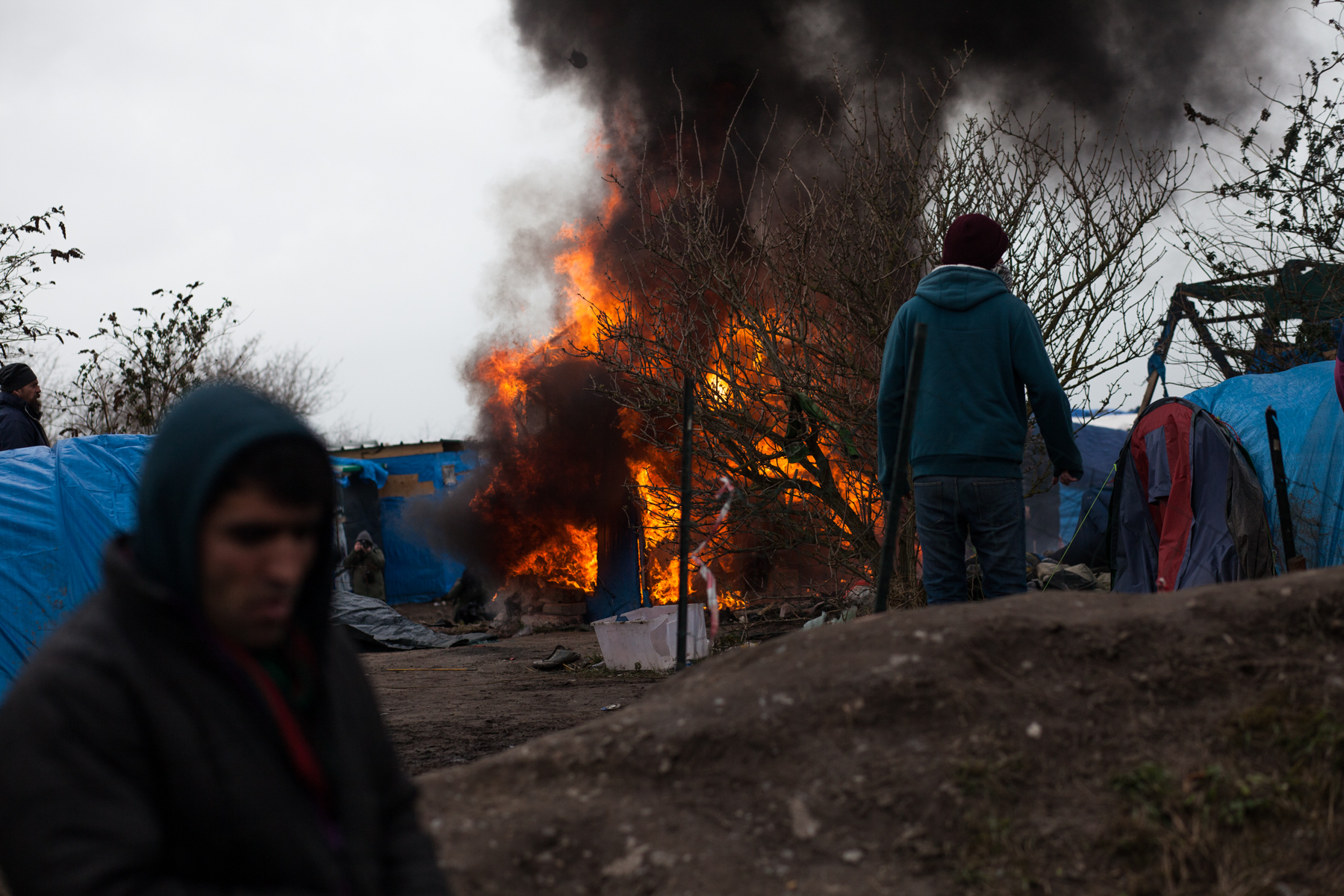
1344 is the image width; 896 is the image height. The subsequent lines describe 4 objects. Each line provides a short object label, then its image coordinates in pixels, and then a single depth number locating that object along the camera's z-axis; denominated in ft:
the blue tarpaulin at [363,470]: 68.44
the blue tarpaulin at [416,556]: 74.74
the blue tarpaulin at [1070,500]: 52.78
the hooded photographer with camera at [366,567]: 59.11
